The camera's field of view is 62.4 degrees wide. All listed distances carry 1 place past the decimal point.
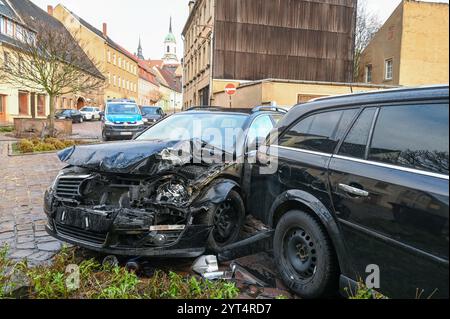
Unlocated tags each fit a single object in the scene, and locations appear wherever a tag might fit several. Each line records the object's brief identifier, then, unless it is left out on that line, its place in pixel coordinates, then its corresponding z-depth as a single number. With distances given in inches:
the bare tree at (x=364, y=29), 1355.8
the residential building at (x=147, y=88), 3009.4
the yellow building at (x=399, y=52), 744.3
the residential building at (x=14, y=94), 1181.7
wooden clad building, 980.6
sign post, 606.4
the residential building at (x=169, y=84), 3848.9
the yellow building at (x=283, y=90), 705.6
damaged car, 135.7
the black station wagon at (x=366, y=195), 86.2
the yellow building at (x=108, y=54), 2050.9
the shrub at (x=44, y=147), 512.1
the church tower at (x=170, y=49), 4974.4
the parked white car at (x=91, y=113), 1519.4
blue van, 667.4
